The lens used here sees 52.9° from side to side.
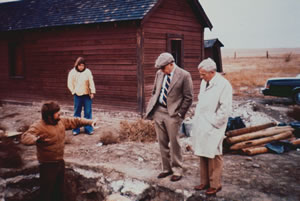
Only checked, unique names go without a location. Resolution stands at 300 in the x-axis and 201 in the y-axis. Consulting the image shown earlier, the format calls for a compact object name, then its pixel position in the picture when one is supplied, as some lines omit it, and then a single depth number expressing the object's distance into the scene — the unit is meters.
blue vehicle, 12.88
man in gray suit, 4.61
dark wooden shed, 21.11
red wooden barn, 10.87
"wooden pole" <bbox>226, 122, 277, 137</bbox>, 6.68
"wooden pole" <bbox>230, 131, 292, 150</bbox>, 6.40
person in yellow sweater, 7.69
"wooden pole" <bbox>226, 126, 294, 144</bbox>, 6.55
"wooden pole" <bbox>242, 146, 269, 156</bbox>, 6.20
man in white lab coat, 3.94
